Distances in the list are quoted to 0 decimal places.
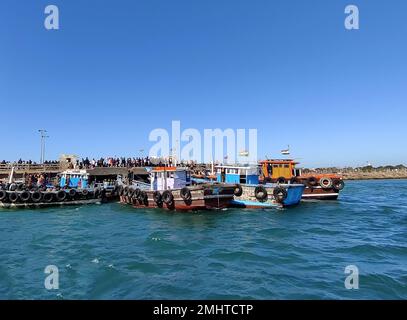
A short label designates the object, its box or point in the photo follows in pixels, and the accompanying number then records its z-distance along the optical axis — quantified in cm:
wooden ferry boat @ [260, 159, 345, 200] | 3467
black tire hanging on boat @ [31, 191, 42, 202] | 3084
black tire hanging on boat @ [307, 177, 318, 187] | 3506
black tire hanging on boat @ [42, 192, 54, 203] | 3125
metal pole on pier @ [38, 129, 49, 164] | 5147
